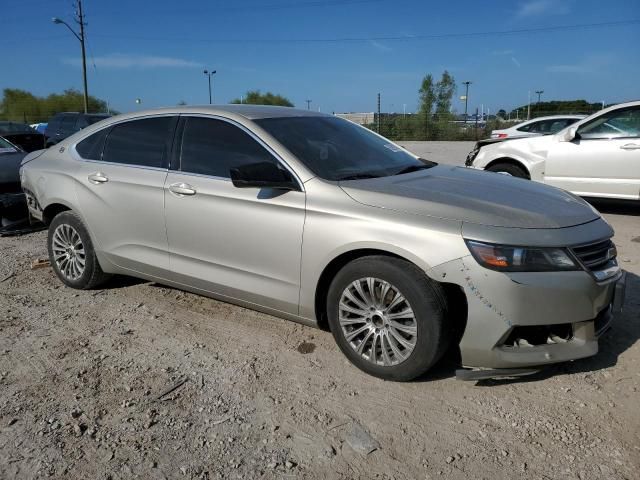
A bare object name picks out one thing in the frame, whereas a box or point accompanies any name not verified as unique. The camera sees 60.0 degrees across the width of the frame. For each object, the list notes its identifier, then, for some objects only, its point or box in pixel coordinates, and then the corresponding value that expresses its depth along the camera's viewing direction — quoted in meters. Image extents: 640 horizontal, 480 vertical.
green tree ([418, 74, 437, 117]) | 41.34
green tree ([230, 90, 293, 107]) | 58.47
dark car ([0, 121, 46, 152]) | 15.90
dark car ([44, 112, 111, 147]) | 17.23
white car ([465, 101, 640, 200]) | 7.59
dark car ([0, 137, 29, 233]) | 7.11
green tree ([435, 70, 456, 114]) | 41.28
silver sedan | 2.95
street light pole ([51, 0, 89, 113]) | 35.59
